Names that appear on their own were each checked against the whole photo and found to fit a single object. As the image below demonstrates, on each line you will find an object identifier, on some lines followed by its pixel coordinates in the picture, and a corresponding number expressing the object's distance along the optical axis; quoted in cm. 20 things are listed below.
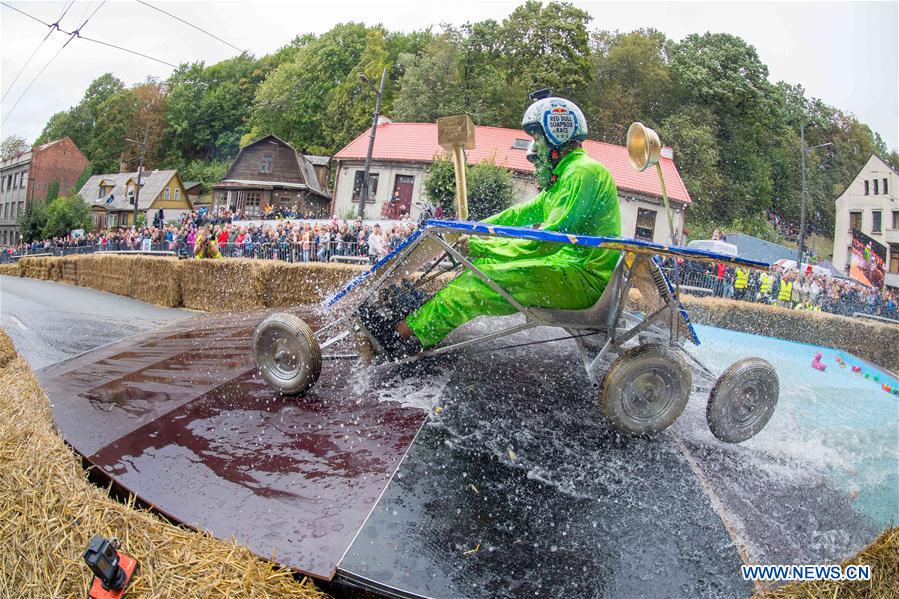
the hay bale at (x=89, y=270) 1983
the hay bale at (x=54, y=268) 2478
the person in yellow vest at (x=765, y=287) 1638
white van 1083
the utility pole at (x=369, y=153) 2101
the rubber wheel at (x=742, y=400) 329
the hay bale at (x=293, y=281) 1262
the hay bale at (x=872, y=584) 240
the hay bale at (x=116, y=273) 1725
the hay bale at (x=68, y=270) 2259
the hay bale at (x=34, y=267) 2638
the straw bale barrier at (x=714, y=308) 1270
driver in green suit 360
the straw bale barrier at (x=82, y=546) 226
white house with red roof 2928
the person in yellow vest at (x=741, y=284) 1623
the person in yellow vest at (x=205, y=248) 1505
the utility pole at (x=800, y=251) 2678
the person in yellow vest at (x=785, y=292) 1666
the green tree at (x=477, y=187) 2767
